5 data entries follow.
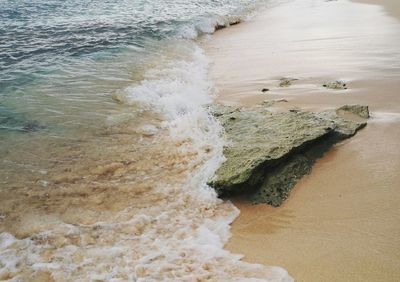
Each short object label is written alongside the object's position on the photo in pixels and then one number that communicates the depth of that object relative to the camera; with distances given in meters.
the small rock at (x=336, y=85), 6.82
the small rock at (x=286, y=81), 7.43
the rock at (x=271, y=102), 6.42
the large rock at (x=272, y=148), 4.25
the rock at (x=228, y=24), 16.19
